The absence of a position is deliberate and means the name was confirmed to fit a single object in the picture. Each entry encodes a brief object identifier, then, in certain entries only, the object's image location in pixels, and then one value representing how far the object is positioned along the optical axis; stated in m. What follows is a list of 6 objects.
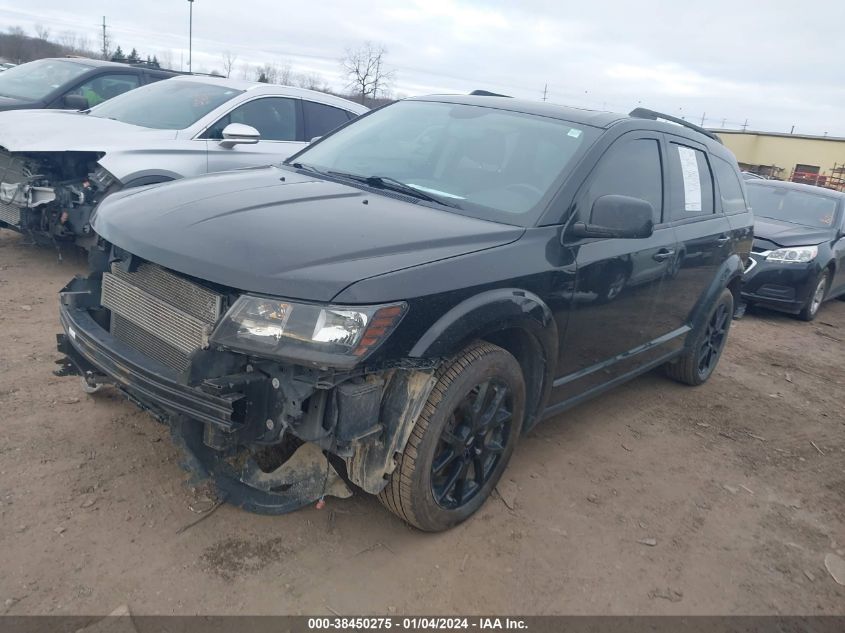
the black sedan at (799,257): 8.06
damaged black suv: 2.36
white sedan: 5.61
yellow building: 37.16
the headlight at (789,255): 8.11
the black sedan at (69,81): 7.89
